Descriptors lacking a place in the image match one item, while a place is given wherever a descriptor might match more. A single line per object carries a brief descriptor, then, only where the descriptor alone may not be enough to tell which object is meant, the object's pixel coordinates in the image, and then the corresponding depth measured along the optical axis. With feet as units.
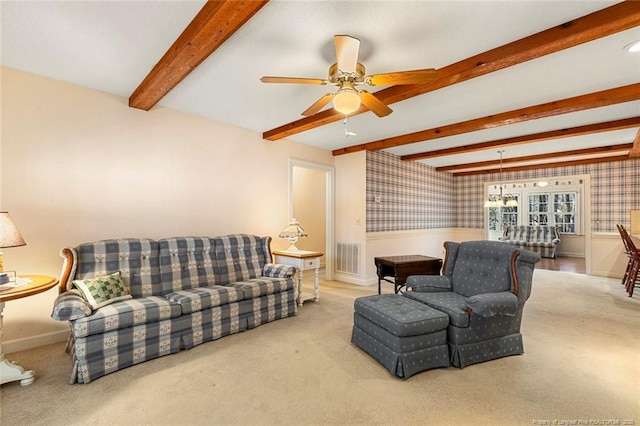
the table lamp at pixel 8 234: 6.73
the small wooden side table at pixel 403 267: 12.98
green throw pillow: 8.01
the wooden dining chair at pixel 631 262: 15.03
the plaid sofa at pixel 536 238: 27.32
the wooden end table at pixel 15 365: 6.57
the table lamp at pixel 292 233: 14.38
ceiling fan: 6.12
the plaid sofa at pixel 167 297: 7.38
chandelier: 21.29
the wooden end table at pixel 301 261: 13.15
